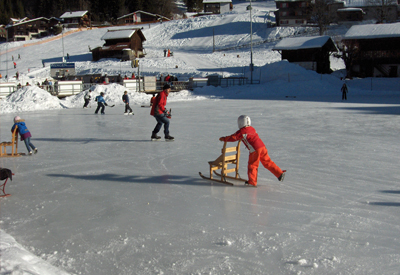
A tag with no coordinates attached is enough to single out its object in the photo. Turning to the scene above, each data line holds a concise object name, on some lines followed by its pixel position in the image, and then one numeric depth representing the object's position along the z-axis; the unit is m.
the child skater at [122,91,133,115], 16.44
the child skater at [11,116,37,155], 8.22
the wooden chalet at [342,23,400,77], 38.38
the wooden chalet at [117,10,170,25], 89.00
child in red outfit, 5.36
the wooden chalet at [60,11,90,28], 84.09
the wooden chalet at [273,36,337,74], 42.88
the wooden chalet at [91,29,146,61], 53.97
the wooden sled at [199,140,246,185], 5.69
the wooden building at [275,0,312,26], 73.06
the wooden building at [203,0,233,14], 97.25
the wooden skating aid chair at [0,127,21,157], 8.04
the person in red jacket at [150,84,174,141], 9.28
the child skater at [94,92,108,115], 17.37
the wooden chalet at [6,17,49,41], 85.62
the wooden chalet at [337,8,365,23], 73.12
